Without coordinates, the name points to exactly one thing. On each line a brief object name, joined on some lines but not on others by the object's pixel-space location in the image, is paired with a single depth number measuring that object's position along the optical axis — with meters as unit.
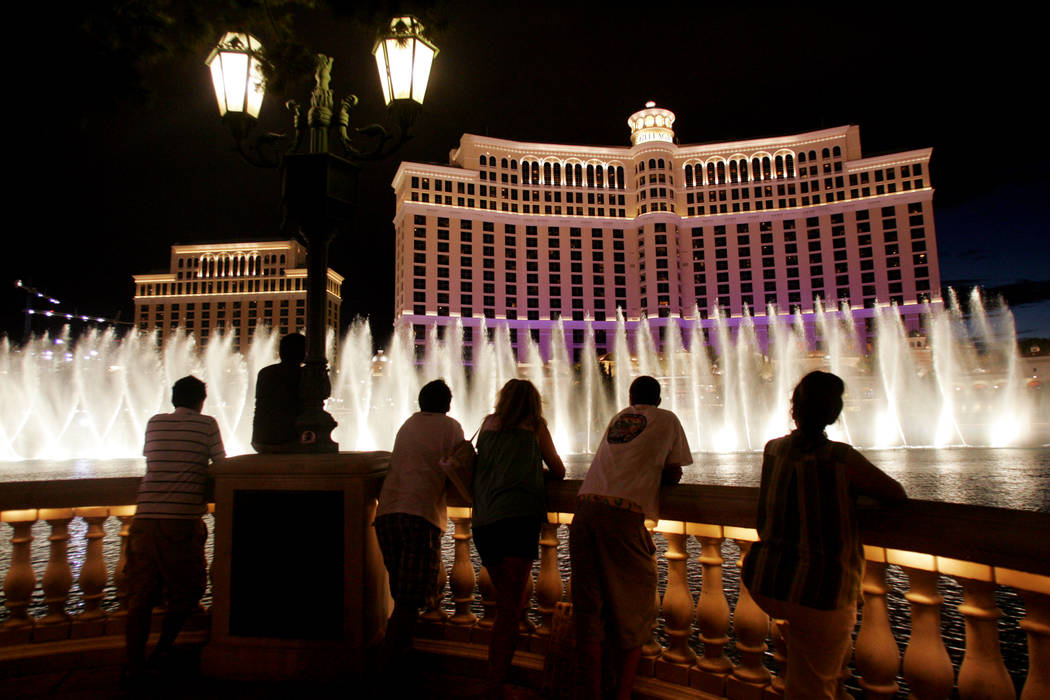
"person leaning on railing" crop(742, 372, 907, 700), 2.35
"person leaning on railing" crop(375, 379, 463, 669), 3.49
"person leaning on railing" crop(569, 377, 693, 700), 3.06
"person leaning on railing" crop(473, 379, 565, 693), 3.30
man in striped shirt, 3.62
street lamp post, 4.18
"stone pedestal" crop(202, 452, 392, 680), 3.68
